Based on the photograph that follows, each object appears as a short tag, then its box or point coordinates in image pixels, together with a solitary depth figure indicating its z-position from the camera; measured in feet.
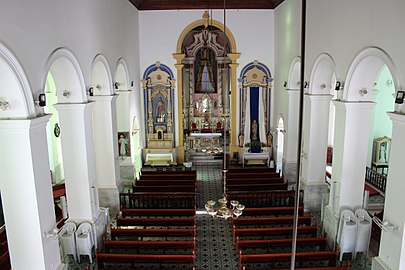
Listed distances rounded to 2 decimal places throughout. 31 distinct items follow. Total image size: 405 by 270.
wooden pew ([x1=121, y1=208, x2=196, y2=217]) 37.81
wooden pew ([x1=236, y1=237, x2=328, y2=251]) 30.99
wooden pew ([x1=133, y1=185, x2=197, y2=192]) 44.16
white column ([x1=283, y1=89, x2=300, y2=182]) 49.32
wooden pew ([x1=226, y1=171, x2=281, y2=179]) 48.16
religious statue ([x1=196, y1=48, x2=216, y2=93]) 71.67
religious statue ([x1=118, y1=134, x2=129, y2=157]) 48.00
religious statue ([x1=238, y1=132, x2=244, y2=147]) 60.40
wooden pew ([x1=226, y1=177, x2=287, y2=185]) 46.11
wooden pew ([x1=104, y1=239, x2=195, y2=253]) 30.73
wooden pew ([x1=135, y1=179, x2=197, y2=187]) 46.09
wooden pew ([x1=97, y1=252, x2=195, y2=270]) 28.76
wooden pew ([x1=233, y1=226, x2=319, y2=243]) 32.89
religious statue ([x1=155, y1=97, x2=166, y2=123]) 60.75
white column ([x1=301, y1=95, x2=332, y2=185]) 38.86
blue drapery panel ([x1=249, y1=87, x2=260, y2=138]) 59.77
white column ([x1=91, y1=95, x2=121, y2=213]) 38.35
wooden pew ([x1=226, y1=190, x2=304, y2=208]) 40.96
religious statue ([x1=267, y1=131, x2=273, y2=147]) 60.03
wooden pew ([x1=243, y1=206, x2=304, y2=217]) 37.68
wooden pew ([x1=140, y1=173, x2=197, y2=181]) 48.28
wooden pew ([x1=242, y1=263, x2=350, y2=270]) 26.13
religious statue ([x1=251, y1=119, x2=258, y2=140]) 60.54
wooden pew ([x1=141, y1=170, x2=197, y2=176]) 50.03
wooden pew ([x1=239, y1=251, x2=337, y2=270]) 28.35
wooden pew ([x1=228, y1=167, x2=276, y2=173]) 50.34
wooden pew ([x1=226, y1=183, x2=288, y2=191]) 43.93
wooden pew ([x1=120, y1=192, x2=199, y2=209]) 40.68
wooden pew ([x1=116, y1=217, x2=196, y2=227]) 35.37
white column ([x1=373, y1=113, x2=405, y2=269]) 22.53
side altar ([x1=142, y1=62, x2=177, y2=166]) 59.11
